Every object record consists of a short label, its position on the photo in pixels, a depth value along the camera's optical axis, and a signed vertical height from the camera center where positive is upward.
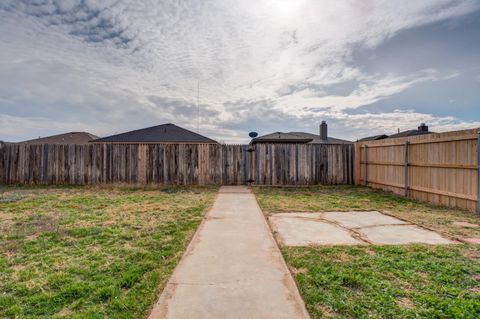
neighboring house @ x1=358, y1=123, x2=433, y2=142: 21.05 +2.47
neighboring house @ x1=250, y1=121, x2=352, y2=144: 18.50 +1.79
